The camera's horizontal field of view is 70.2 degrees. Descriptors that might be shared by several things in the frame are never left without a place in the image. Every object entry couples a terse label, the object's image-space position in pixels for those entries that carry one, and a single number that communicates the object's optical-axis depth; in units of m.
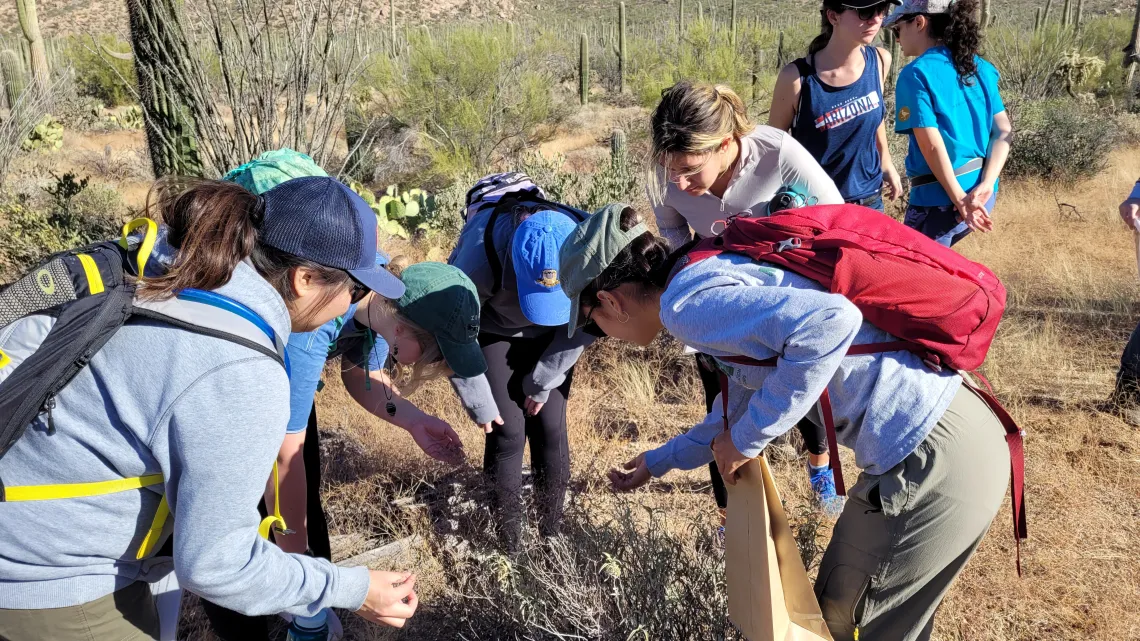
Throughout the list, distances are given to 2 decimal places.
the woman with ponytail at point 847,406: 1.49
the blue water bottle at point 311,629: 2.32
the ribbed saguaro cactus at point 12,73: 15.91
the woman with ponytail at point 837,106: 3.16
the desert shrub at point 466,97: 11.44
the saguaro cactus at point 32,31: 12.98
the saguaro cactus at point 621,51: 20.53
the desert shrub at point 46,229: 5.98
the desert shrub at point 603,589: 2.08
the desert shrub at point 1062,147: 8.74
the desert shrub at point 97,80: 17.88
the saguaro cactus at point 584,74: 18.61
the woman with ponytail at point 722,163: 2.36
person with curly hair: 3.18
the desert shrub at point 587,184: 6.77
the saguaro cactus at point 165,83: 4.07
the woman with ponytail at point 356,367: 2.24
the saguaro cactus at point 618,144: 7.78
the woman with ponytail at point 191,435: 1.26
